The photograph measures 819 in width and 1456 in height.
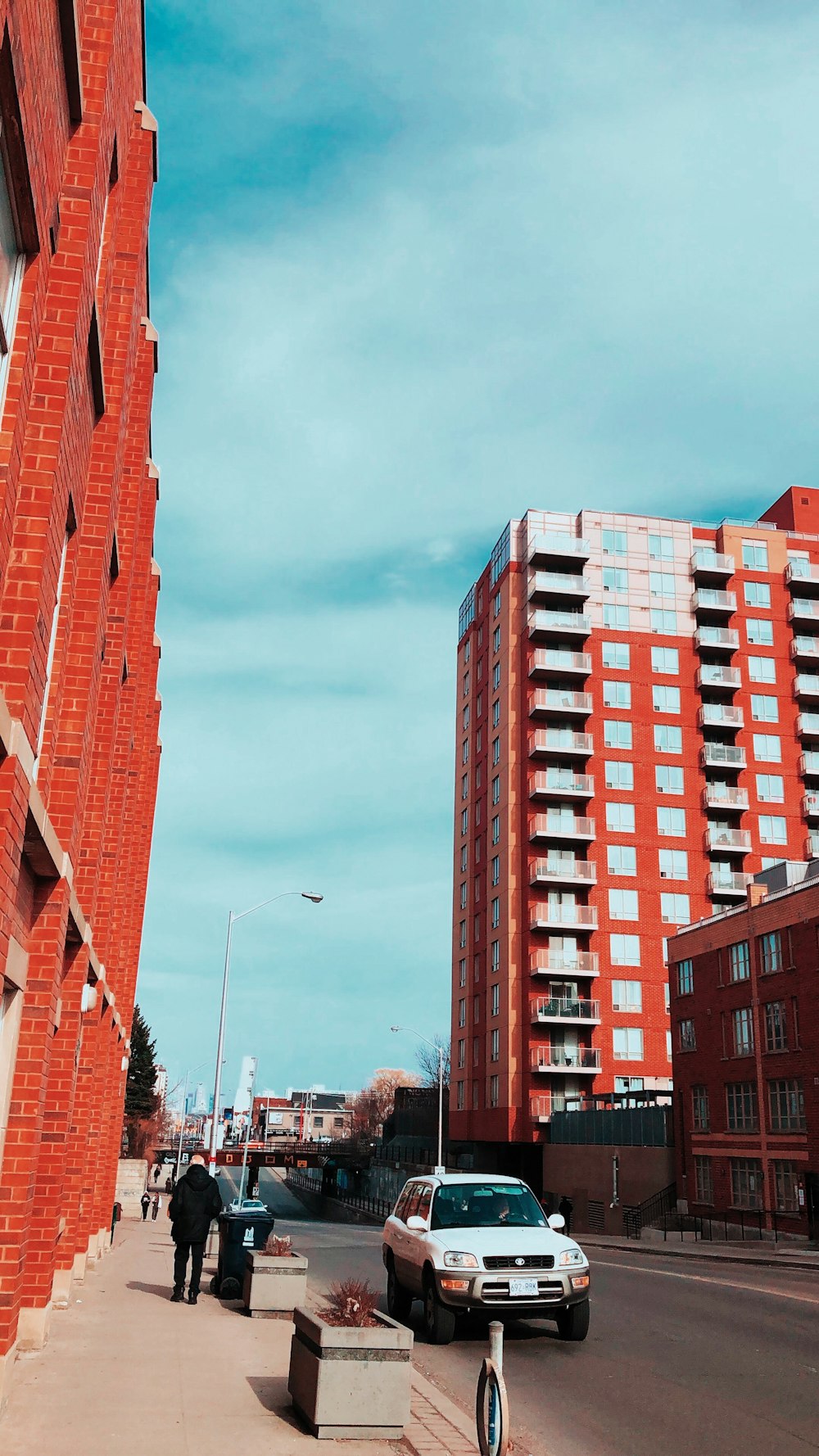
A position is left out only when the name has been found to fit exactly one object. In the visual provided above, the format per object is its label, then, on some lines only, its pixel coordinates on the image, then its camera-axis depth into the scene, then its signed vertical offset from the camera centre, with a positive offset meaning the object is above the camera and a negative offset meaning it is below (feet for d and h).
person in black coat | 46.60 -3.47
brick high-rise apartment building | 183.93 +57.15
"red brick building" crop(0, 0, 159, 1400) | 23.70 +14.56
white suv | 37.65 -3.96
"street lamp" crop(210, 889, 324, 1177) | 105.28 +6.53
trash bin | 51.13 -4.98
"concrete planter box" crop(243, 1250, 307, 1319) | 44.45 -5.71
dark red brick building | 117.60 +8.34
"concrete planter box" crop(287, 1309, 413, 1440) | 25.98 -5.39
